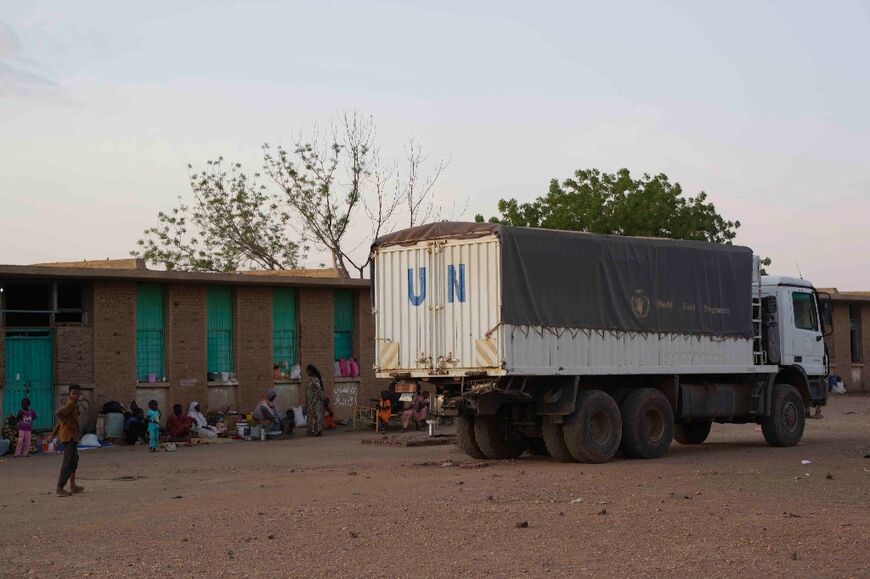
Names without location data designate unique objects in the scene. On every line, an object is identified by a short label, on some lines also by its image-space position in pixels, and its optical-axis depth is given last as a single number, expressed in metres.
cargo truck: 17.20
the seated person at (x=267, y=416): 26.62
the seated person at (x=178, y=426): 24.95
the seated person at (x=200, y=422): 25.59
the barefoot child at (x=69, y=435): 15.62
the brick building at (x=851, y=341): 43.47
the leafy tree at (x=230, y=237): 51.47
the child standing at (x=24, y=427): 22.03
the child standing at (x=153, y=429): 22.88
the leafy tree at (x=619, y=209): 50.22
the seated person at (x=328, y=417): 28.61
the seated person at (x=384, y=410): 27.28
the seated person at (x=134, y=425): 24.28
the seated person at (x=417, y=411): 27.23
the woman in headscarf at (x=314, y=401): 26.36
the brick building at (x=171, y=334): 24.28
